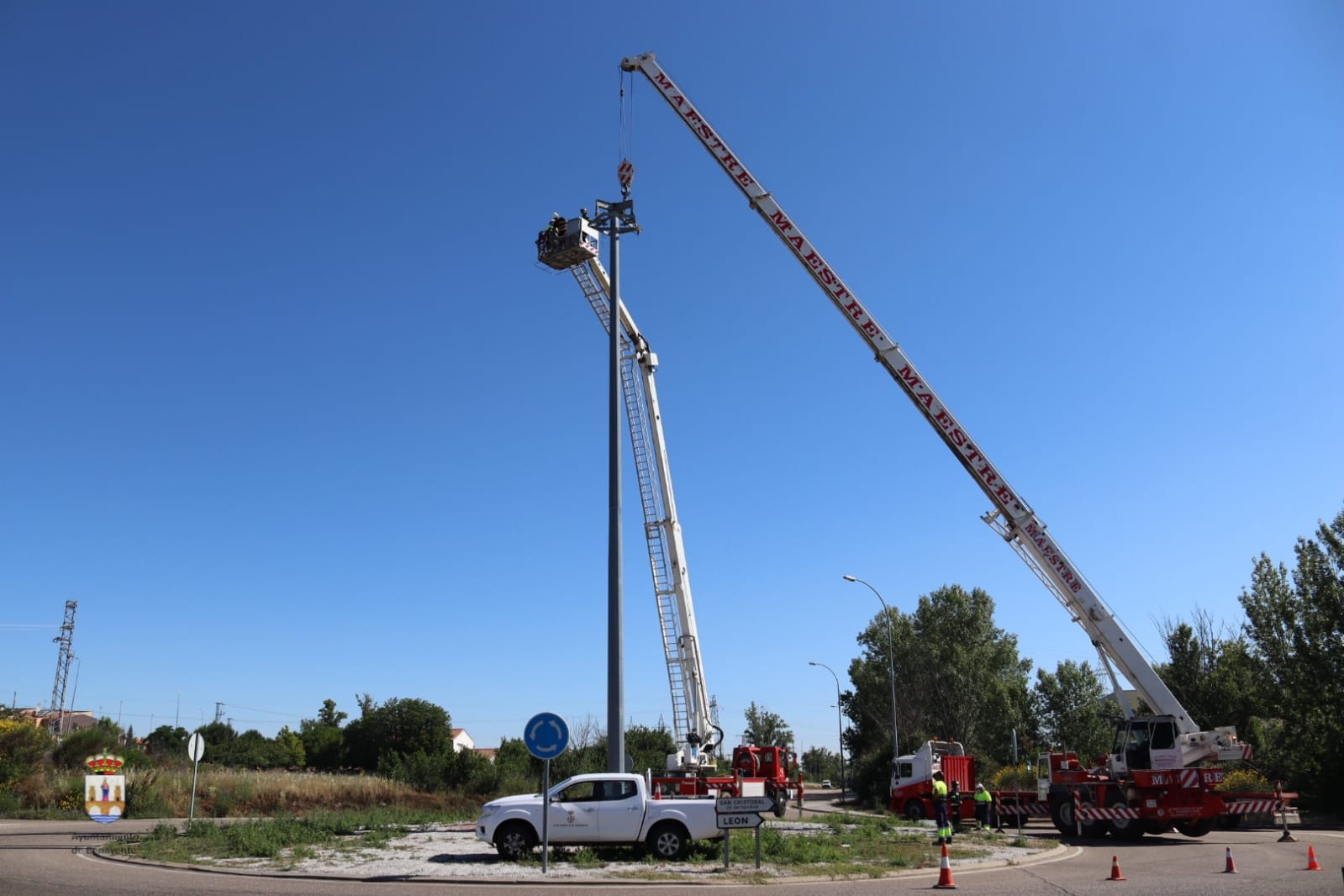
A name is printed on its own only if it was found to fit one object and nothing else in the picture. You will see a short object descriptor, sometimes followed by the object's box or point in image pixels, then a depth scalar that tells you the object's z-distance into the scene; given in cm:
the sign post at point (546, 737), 1334
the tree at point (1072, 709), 5888
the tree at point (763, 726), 8250
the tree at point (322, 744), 7462
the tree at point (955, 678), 5688
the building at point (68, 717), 6185
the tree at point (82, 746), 3734
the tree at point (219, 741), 7031
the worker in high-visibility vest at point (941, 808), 1835
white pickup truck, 1559
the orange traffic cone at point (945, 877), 1328
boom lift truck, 2495
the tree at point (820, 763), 11794
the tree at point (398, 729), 6569
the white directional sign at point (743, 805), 1441
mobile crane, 2336
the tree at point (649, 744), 3650
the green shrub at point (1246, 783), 3330
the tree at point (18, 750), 3036
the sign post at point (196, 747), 2262
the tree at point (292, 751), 7738
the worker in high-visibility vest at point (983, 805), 2536
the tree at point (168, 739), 7650
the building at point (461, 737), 11722
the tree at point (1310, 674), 3389
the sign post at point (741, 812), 1425
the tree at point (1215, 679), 4497
